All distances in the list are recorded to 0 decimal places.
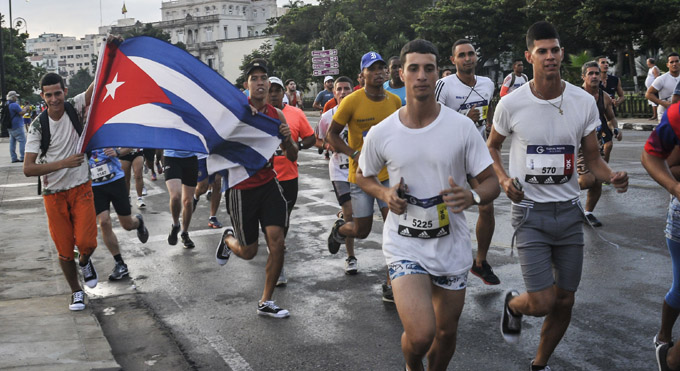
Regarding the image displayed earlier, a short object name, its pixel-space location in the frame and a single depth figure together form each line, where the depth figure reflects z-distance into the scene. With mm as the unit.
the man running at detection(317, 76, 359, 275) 8180
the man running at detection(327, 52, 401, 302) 7023
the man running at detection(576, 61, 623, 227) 9938
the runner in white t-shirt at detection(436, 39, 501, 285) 7703
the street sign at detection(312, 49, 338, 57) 52425
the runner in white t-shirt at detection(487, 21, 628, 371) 4891
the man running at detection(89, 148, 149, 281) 8492
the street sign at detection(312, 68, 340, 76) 52469
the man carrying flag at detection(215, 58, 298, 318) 6796
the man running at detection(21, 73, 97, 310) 7062
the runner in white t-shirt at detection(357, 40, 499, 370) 4297
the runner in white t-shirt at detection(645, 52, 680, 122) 15008
